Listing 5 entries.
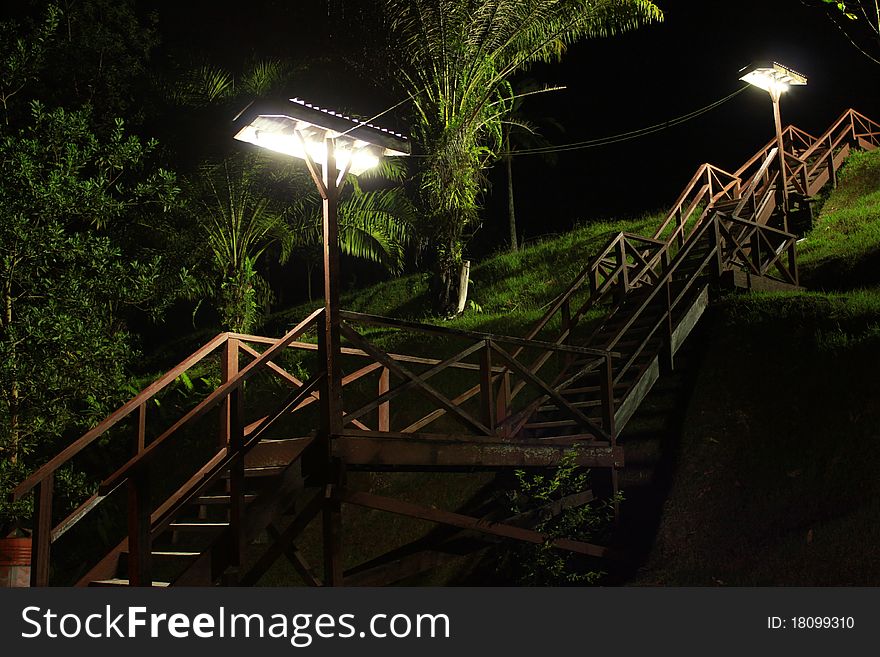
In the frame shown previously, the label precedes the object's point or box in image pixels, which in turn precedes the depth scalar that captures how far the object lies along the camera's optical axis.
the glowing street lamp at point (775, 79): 16.91
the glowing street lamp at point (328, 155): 7.64
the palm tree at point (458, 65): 17.44
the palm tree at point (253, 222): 19.27
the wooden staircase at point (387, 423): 7.02
